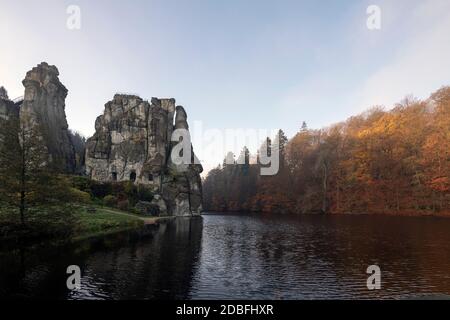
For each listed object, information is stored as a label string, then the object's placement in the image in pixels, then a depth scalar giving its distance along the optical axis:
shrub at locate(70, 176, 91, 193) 57.45
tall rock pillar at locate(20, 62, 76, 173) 72.75
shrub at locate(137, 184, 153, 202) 69.12
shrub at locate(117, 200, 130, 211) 56.88
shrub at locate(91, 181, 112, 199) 61.47
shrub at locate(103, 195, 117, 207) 56.90
